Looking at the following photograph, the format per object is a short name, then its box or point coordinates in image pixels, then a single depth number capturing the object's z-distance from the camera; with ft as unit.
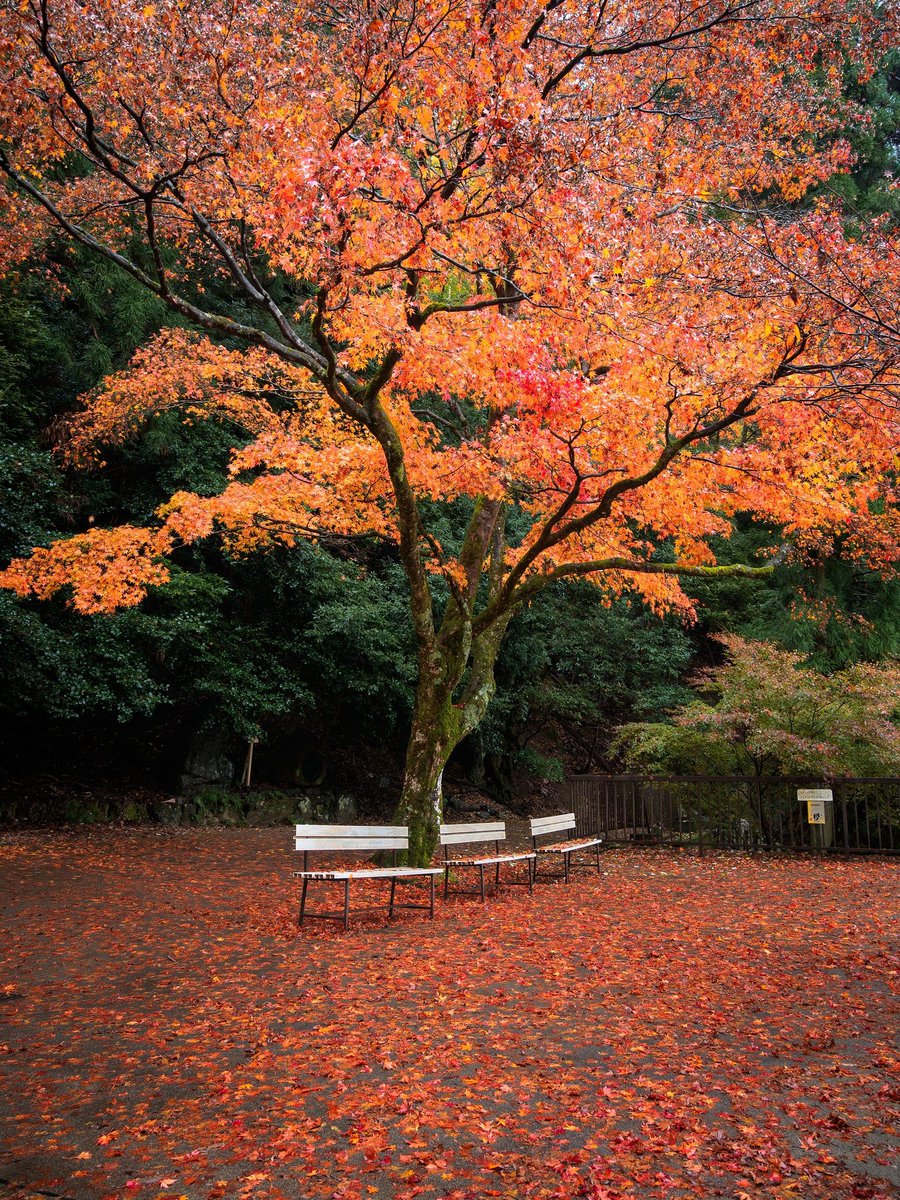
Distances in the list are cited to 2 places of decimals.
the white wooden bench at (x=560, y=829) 30.91
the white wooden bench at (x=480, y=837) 26.71
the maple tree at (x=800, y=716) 36.91
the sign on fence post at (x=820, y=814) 36.83
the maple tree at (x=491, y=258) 19.12
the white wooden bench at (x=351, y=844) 22.63
